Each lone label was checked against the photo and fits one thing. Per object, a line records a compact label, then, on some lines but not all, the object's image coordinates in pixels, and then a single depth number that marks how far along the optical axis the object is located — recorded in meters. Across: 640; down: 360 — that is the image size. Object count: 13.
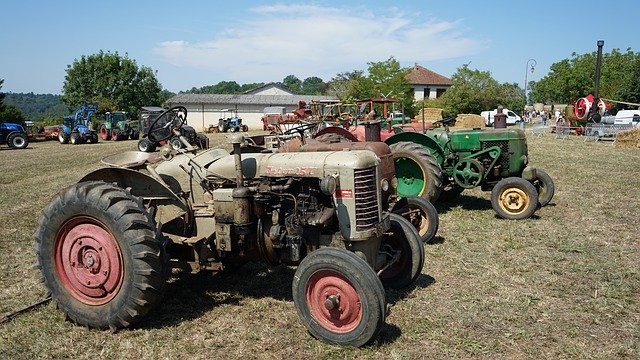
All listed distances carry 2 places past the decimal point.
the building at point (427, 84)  60.59
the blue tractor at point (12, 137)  24.80
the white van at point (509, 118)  34.19
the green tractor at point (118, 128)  30.09
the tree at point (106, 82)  52.03
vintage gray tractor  3.60
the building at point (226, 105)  56.44
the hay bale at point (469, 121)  31.03
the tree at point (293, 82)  145.75
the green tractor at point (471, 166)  7.68
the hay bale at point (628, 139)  19.12
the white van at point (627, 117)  26.41
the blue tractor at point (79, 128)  27.52
